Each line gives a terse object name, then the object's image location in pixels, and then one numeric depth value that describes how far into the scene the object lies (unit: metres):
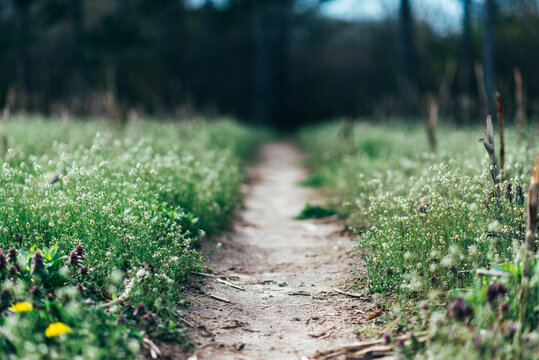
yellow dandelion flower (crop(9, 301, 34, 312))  2.44
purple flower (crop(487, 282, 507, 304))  2.40
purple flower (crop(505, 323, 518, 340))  2.26
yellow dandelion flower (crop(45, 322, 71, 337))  2.33
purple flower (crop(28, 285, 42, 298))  2.58
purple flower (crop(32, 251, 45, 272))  2.79
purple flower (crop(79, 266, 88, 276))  2.98
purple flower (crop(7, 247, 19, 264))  2.79
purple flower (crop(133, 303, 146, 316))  2.76
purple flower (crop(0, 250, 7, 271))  2.70
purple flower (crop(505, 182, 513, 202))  3.45
